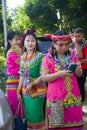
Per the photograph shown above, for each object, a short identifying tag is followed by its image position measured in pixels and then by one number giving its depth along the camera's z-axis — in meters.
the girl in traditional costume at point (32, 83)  5.11
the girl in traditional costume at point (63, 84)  4.42
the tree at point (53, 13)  16.31
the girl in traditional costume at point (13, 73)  5.59
